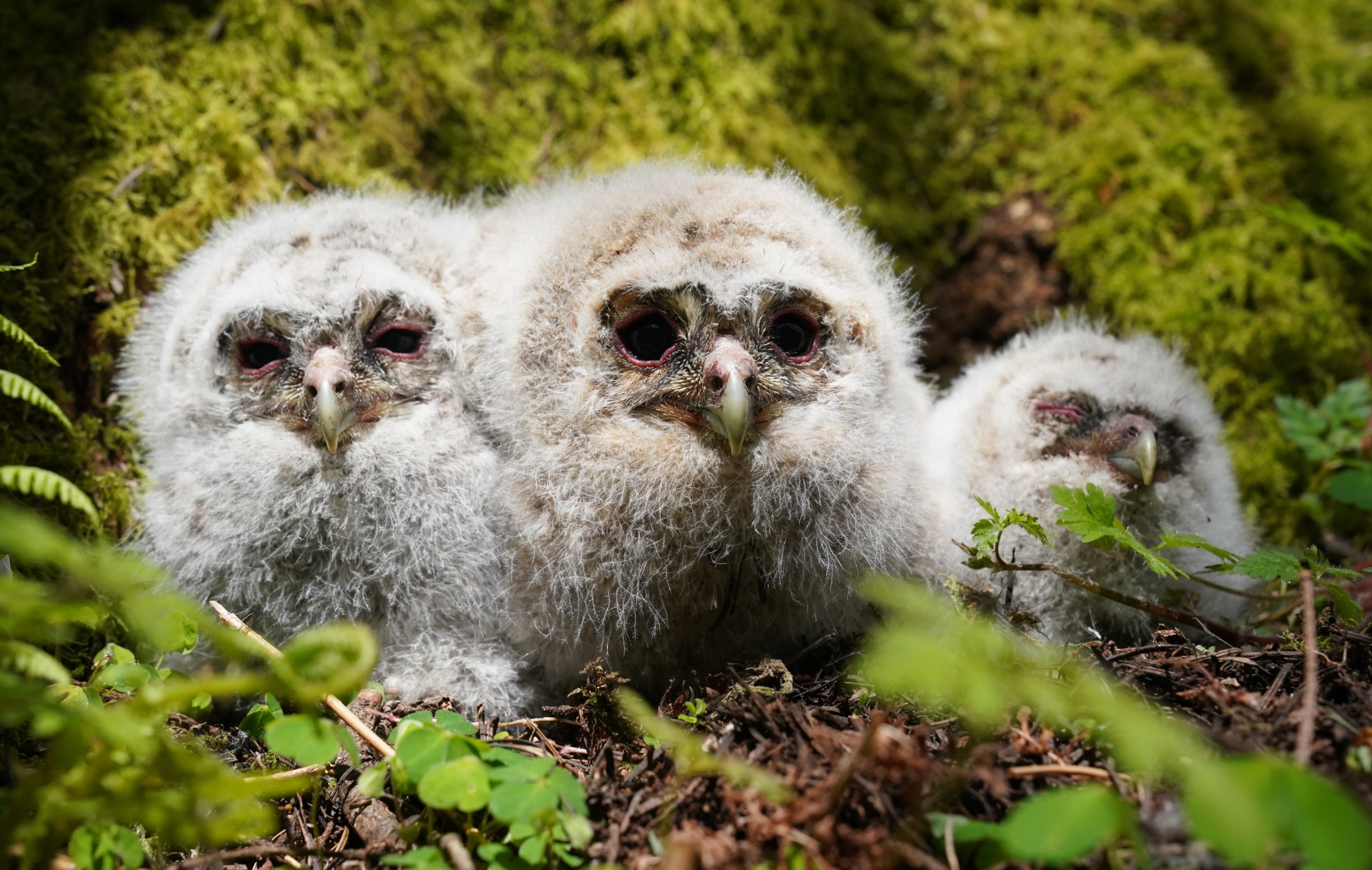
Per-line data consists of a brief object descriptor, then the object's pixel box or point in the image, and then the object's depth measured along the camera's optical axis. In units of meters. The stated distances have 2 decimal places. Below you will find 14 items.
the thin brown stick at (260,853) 0.69
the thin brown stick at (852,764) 0.67
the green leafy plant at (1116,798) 0.60
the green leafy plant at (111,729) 0.65
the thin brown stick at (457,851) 0.68
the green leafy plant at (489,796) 0.68
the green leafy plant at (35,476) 0.68
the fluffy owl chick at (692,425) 0.75
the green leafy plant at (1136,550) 0.72
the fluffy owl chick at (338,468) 0.77
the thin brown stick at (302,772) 0.71
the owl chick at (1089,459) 0.79
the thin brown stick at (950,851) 0.67
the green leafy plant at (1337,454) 0.81
